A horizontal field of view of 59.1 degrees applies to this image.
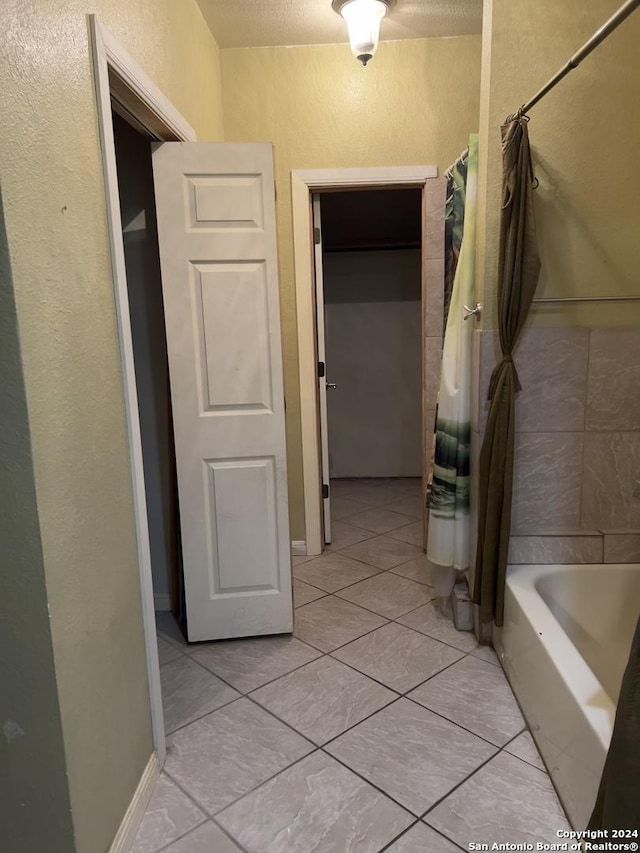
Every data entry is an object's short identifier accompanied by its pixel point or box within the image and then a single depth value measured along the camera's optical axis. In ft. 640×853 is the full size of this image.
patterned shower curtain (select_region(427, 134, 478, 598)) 7.50
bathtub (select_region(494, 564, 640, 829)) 4.60
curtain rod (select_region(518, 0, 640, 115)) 4.38
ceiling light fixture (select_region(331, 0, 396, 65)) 7.64
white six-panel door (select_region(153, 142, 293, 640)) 6.84
